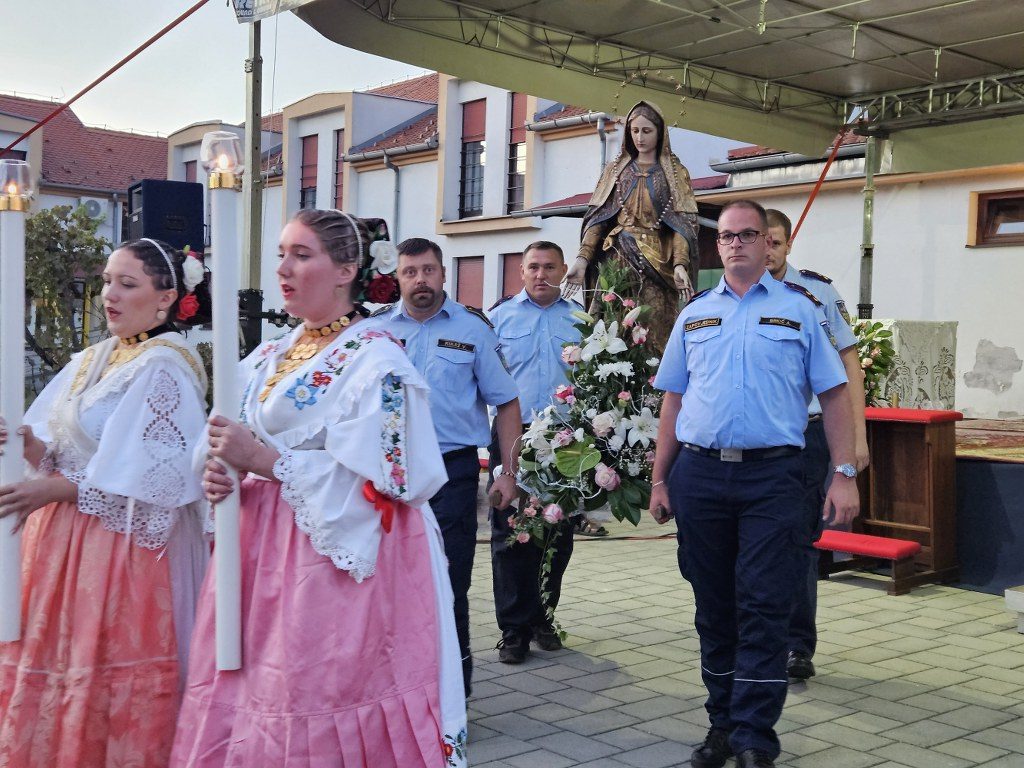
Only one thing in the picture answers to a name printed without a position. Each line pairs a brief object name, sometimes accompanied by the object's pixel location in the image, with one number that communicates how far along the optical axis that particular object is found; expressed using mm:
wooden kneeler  7572
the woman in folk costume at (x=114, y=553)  3484
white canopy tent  9133
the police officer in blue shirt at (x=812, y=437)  5072
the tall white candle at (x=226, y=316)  2725
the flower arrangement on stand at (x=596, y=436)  5613
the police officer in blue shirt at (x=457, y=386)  5098
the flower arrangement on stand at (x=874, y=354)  8711
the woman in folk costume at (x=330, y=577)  2908
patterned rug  8031
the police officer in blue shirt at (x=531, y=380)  5934
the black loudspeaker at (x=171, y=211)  10375
